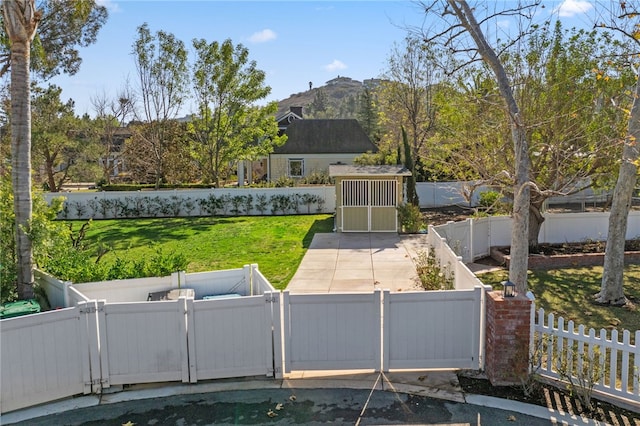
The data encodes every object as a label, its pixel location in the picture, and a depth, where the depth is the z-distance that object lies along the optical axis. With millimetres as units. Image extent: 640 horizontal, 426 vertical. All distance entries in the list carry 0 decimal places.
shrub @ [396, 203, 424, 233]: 17109
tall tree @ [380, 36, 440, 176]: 26078
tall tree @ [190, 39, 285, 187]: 24922
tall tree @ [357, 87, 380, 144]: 60475
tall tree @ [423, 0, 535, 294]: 7016
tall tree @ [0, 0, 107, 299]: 6797
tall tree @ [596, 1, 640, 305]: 9305
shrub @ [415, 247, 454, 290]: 8914
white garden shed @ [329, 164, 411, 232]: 17500
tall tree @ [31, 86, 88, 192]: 25844
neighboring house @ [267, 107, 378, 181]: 32406
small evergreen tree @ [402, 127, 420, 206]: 19359
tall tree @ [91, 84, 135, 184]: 32791
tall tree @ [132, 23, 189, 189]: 24812
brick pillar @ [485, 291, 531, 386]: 5629
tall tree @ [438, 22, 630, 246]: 11969
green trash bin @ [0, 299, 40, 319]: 6159
